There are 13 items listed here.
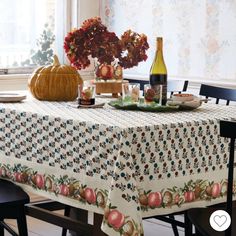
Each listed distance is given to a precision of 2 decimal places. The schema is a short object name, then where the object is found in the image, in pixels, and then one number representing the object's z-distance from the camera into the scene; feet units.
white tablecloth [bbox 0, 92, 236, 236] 7.07
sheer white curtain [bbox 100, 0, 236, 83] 13.56
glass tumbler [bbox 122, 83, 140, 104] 9.18
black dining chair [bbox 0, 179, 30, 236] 8.29
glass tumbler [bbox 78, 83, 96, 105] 9.18
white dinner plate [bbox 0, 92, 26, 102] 9.65
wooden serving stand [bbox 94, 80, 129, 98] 10.24
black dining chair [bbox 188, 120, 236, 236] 6.73
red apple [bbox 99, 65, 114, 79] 10.31
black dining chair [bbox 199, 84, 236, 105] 10.46
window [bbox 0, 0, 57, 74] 15.76
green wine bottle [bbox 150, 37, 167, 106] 9.39
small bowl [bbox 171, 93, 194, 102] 9.03
